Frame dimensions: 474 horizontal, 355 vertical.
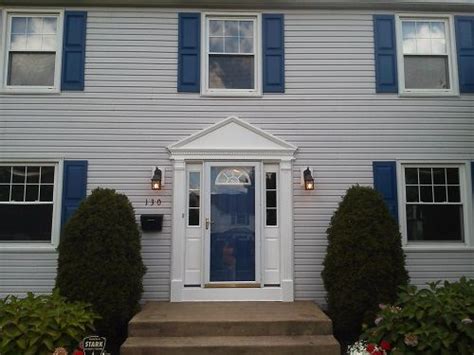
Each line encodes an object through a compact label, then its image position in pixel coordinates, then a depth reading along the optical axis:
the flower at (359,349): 4.41
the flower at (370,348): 4.34
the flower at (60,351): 4.20
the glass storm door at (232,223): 6.34
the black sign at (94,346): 4.25
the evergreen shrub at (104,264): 5.27
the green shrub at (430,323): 4.39
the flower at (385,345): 4.46
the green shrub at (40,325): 4.45
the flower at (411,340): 4.41
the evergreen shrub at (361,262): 5.45
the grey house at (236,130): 6.37
